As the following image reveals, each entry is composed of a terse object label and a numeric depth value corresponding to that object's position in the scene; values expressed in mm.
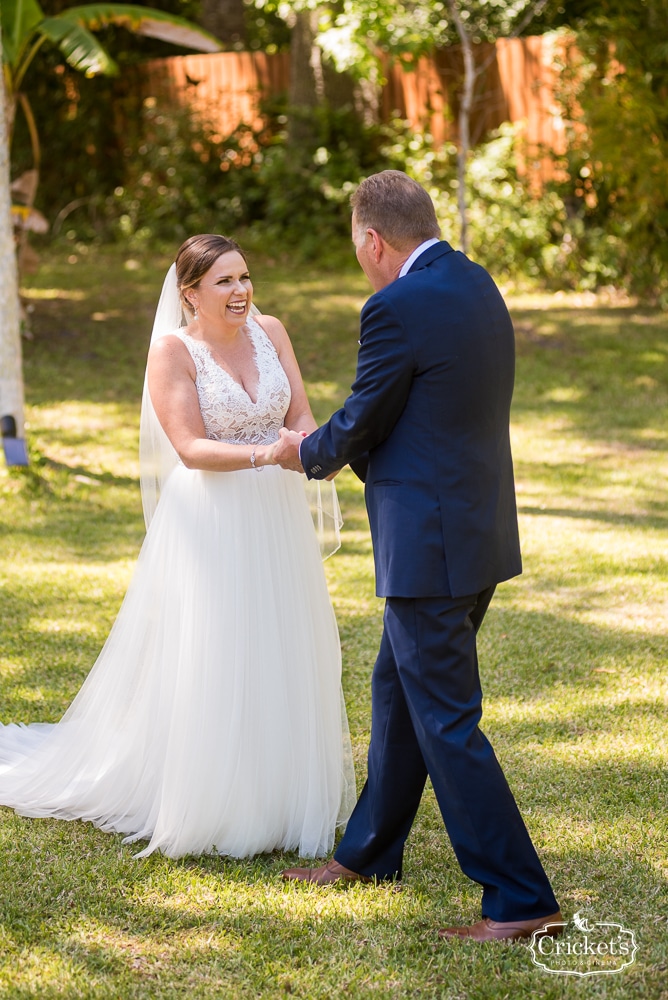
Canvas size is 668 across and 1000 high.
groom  6301
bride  7961
